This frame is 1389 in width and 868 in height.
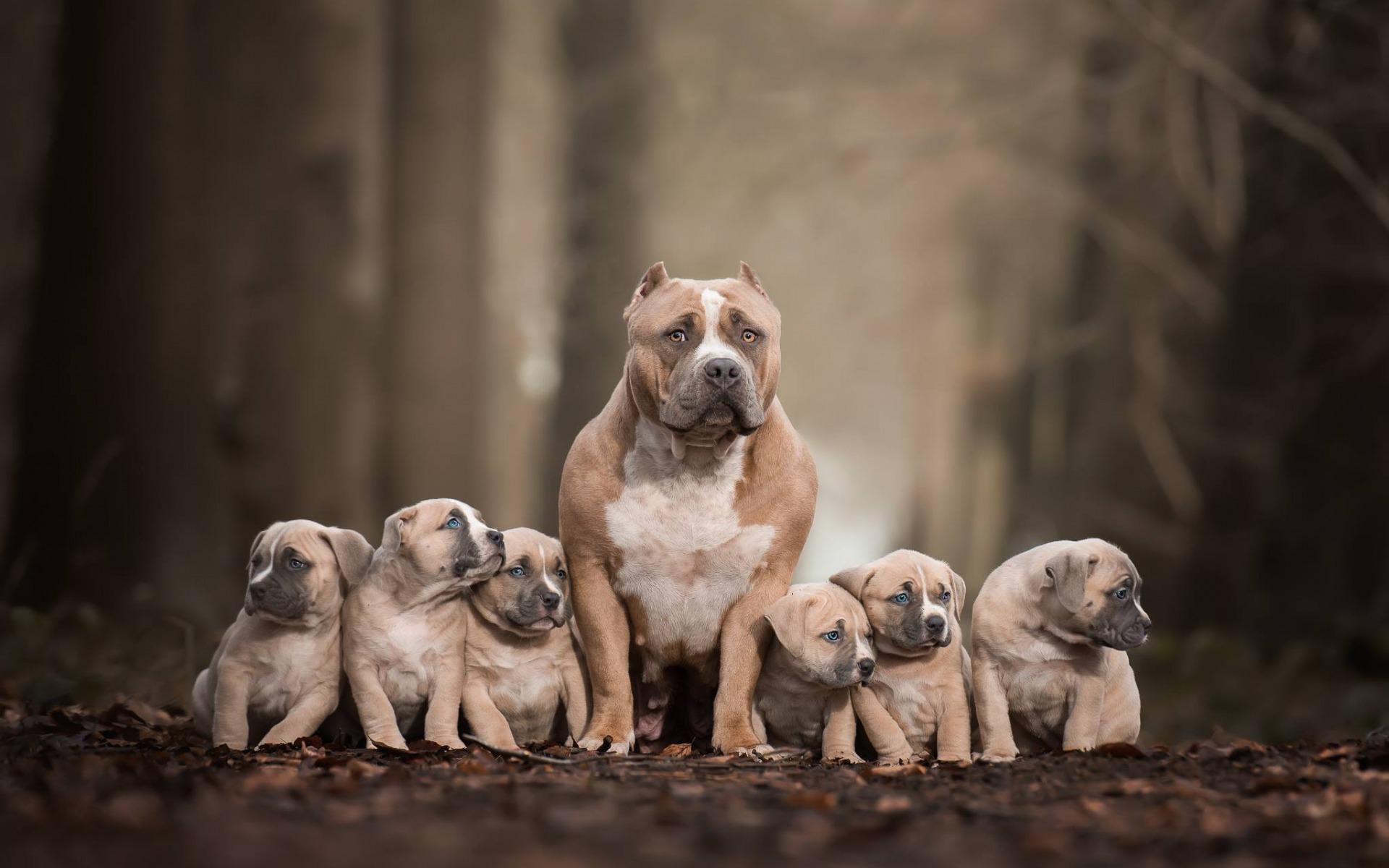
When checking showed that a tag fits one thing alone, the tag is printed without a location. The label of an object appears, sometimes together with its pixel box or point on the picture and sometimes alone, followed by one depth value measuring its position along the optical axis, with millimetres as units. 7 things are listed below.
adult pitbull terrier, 11969
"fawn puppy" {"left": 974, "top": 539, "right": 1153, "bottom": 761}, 11312
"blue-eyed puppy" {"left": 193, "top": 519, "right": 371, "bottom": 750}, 11250
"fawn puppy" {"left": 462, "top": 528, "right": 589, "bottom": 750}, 11891
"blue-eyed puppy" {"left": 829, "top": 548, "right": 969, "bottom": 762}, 11602
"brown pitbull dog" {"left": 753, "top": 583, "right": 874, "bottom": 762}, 11336
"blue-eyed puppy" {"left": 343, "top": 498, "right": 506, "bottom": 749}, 11531
